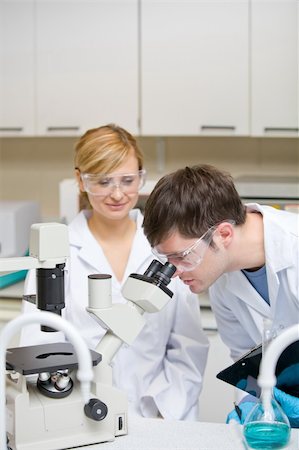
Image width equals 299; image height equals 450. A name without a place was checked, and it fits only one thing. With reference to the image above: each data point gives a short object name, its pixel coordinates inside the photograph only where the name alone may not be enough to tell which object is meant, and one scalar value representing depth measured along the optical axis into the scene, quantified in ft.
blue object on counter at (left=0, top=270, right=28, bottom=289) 10.85
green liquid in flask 6.39
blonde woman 8.19
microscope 6.52
